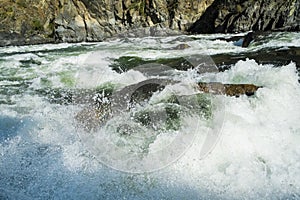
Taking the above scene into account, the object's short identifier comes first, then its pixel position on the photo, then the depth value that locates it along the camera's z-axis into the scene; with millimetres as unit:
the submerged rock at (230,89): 7254
